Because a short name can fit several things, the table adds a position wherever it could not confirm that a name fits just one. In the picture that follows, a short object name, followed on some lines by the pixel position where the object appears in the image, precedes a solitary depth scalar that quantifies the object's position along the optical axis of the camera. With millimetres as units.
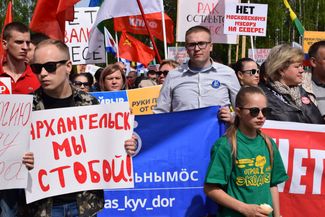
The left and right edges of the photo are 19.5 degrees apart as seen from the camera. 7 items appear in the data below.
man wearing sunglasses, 5578
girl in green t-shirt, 6218
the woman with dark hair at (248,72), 10116
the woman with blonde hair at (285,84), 7268
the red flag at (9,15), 12659
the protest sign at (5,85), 7329
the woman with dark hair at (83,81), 11777
